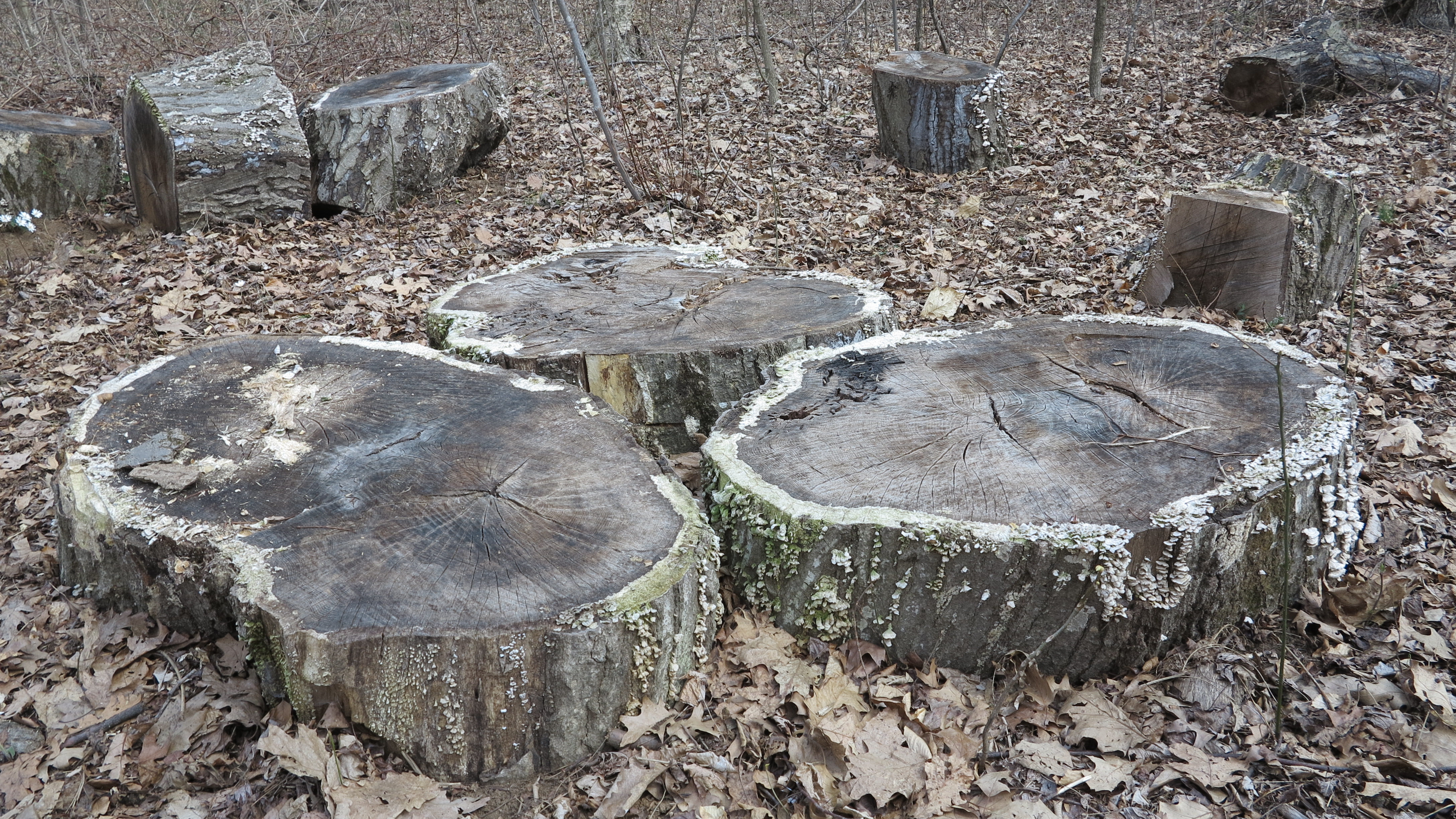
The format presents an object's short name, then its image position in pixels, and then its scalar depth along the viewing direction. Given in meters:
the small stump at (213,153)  5.89
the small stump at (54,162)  5.97
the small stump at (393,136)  6.36
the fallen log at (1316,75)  7.97
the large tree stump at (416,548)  2.01
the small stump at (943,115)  7.00
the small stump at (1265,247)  4.50
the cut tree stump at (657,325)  3.25
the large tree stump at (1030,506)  2.28
